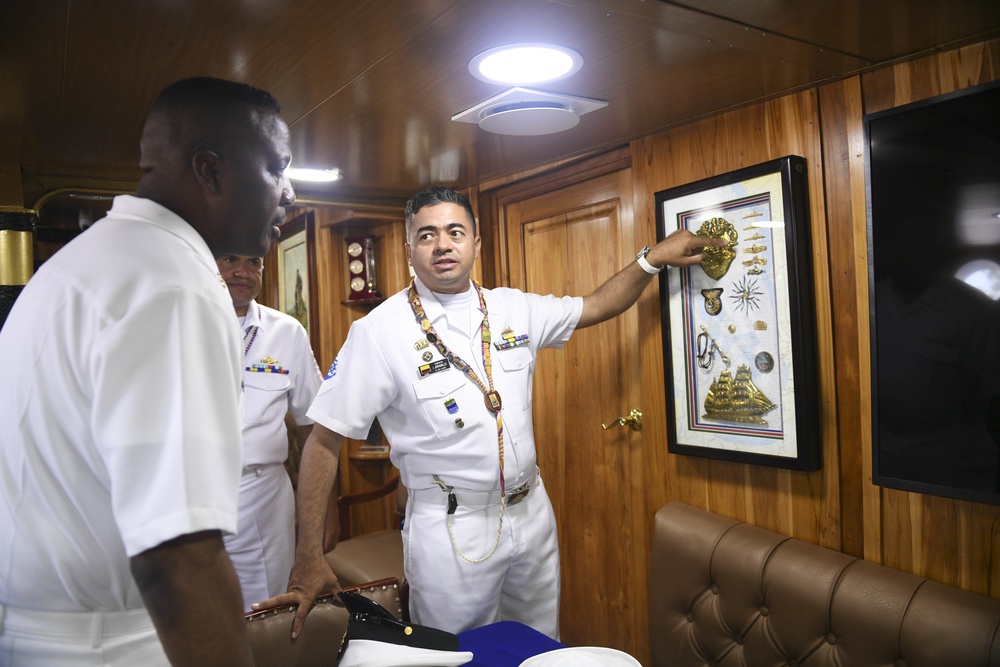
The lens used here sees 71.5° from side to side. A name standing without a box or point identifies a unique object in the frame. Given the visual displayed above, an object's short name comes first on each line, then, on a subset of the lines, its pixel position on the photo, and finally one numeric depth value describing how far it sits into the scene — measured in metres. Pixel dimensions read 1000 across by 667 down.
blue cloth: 1.56
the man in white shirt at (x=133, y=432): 0.87
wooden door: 2.63
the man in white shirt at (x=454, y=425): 2.15
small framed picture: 3.94
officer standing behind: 2.50
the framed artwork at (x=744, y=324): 1.94
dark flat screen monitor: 1.49
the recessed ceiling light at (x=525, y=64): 1.63
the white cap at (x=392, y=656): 1.35
